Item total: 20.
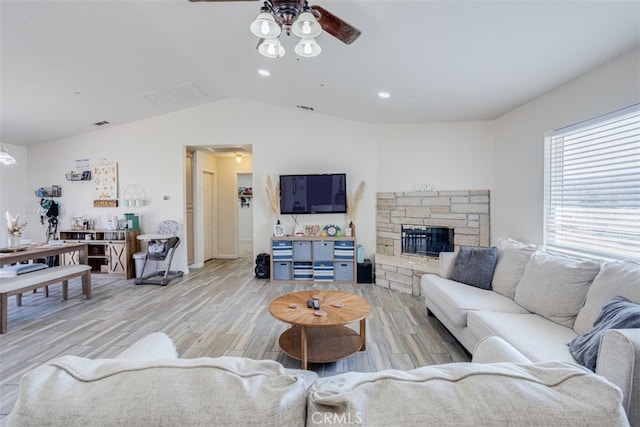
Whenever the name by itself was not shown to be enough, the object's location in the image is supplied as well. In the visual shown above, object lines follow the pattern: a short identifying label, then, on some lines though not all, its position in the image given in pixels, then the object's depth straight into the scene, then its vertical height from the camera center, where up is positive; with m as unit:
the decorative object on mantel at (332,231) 5.04 -0.42
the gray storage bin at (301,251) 4.93 -0.76
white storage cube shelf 4.84 -0.89
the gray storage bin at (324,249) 4.87 -0.71
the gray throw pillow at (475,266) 2.99 -0.64
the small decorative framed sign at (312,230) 5.16 -0.41
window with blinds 2.37 +0.19
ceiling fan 1.85 +1.34
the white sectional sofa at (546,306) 1.22 -0.74
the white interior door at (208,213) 6.54 -0.13
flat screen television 5.04 +0.26
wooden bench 3.02 -0.87
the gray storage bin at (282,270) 4.96 -1.09
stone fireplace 4.56 -0.33
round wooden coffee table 2.23 -0.89
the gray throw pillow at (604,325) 1.45 -0.65
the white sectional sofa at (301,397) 0.60 -0.43
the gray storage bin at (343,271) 4.84 -1.09
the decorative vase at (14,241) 3.56 -0.41
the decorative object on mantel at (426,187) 4.84 +0.34
